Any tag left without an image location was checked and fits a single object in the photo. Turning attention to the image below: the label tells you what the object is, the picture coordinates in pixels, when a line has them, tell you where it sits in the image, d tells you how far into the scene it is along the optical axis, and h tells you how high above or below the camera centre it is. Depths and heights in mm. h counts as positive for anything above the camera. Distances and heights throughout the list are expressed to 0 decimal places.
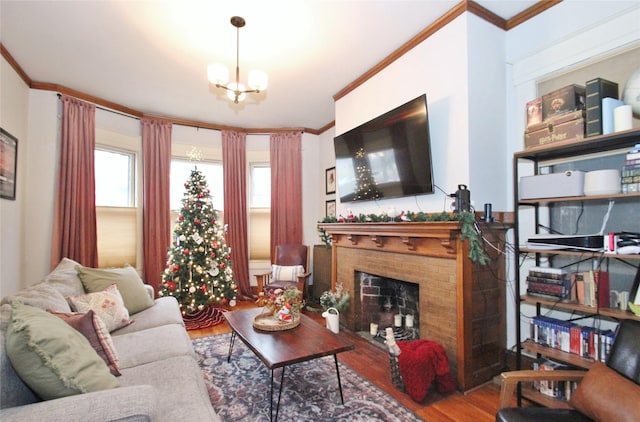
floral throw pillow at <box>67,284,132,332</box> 2286 -673
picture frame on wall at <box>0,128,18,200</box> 3057 +561
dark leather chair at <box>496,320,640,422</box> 1384 -813
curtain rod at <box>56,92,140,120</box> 4298 +1511
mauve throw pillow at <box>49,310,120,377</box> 1645 -632
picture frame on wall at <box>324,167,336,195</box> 5156 +582
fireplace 2367 -641
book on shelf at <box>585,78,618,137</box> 1884 +678
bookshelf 1861 -25
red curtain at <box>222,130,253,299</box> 5152 +140
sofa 1102 -660
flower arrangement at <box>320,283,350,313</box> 3605 -1007
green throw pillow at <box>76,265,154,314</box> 2590 -581
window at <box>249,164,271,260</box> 5457 +39
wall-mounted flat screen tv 2734 +588
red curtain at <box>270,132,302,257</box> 5359 +465
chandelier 2658 +1216
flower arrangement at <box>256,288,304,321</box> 2547 -746
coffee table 1955 -900
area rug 2051 -1321
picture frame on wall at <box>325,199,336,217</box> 5157 +109
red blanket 2197 -1128
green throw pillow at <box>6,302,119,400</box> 1176 -558
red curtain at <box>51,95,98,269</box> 3818 +343
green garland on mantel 2311 -85
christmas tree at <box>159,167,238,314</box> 4215 -588
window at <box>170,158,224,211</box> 5023 +625
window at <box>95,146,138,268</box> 4352 +142
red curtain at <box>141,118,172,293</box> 4559 +230
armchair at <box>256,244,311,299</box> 4363 -849
